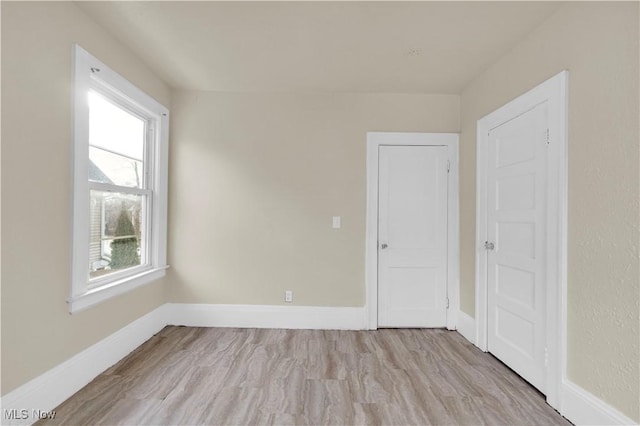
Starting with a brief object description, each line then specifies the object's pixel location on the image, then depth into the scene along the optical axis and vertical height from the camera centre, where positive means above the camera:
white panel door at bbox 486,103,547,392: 2.14 -0.20
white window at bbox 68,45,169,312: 2.08 +0.21
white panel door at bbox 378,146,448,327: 3.32 -0.17
